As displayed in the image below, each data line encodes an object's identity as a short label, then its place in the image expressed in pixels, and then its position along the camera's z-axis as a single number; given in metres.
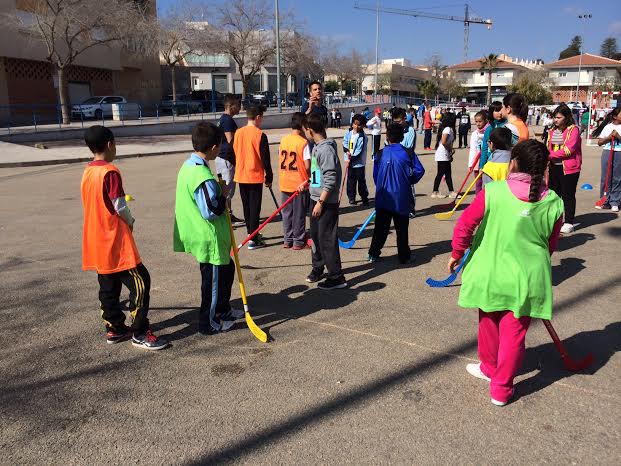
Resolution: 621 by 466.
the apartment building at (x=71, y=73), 28.92
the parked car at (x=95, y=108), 29.98
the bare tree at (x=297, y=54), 45.56
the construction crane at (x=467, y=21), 129.25
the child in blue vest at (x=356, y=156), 8.64
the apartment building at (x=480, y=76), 90.88
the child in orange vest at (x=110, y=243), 3.57
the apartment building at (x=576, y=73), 82.31
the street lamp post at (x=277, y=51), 34.74
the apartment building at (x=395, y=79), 83.06
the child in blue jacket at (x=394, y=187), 5.54
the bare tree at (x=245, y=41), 42.97
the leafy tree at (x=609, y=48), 119.03
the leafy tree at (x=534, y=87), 65.94
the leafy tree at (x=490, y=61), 73.25
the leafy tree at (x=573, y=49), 124.75
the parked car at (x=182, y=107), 34.59
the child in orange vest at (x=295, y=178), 6.06
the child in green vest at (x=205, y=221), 3.70
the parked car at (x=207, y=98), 36.81
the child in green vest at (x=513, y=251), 2.91
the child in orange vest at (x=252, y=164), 6.37
